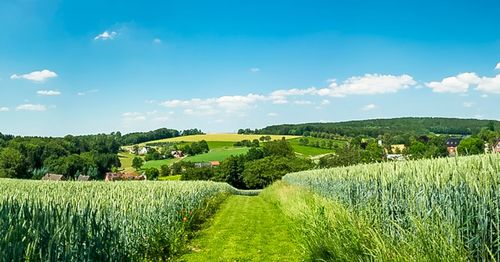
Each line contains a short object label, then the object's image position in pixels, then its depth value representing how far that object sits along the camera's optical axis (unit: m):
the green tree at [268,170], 85.06
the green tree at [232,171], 87.62
